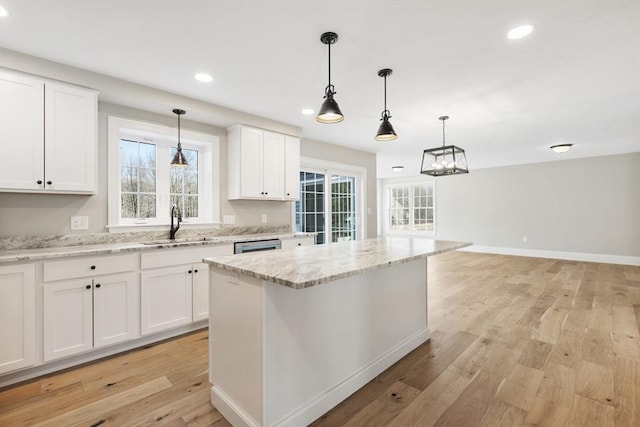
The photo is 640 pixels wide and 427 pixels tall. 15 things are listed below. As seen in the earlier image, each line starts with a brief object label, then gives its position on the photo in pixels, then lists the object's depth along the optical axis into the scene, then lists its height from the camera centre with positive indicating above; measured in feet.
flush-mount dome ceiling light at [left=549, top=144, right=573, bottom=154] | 16.88 +3.76
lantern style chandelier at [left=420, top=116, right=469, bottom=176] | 11.89 +1.88
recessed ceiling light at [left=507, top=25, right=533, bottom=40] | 6.68 +4.15
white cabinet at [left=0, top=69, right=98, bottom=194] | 7.35 +2.14
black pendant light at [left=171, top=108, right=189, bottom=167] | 10.11 +1.92
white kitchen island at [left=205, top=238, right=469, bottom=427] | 5.01 -2.20
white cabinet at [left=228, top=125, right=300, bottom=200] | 12.04 +2.20
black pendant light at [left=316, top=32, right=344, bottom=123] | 6.97 +2.63
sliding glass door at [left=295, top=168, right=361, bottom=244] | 16.47 +0.60
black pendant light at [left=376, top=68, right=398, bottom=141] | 8.58 +2.45
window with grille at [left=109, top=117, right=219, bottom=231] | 9.91 +1.52
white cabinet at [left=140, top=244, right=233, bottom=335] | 8.73 -2.18
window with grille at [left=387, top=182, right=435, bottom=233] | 30.73 +0.75
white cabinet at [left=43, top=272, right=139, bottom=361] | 7.27 -2.47
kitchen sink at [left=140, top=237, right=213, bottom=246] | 9.26 -0.79
